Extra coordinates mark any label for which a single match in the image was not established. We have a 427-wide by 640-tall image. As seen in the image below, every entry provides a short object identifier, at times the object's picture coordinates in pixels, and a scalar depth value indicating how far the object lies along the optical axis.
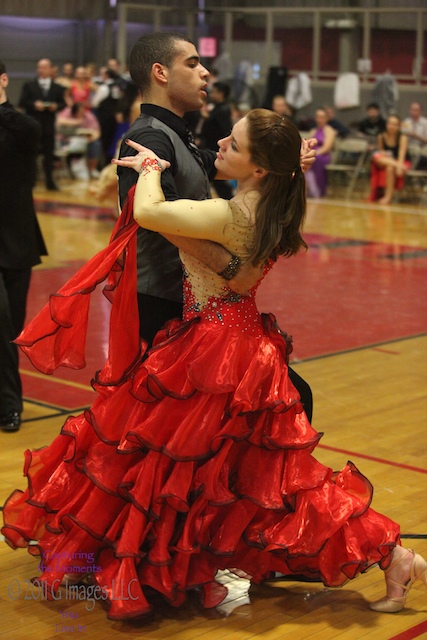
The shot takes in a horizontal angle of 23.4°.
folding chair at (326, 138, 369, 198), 15.67
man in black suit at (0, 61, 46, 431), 4.75
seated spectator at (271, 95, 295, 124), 15.43
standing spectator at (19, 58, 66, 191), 14.68
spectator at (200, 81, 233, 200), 12.30
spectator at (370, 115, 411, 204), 14.68
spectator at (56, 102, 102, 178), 16.83
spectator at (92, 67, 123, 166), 14.85
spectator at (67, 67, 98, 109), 17.59
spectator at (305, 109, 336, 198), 15.50
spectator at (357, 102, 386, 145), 15.98
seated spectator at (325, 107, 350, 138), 16.19
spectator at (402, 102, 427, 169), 15.22
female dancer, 2.98
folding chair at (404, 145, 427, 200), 14.77
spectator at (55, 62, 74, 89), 17.94
